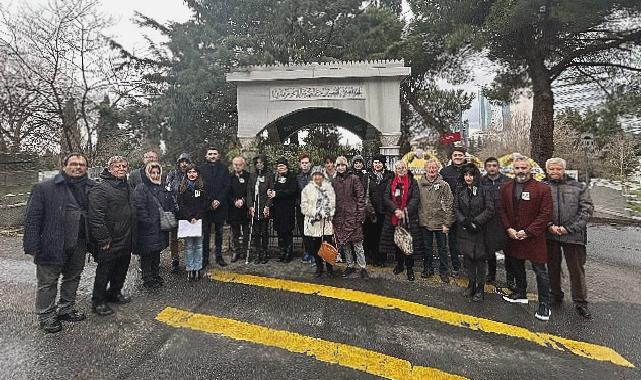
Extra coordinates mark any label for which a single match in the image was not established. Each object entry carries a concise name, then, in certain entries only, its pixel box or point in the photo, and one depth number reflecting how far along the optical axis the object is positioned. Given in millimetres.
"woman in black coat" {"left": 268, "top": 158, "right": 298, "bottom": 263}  5844
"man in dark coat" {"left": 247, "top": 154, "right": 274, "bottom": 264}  5848
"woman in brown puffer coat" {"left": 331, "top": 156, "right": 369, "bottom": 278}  5184
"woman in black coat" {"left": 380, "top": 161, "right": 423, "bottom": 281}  5141
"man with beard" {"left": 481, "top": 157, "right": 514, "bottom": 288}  4434
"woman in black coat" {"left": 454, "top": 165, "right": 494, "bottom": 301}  4426
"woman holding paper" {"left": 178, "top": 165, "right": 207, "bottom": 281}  5117
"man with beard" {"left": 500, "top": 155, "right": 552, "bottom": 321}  4102
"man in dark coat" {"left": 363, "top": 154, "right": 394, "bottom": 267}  5492
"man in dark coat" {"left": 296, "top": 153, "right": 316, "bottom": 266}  5980
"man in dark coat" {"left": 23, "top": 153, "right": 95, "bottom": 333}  3535
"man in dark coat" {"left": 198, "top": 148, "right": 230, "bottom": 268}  5648
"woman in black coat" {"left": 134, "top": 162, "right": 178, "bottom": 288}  4594
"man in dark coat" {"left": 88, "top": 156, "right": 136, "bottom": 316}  3877
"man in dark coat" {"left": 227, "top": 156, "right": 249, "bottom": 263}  5957
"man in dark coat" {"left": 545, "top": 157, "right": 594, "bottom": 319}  4137
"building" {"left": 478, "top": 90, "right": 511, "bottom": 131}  37809
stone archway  7270
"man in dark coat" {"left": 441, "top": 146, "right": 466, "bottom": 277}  5348
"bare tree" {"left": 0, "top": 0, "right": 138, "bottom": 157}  10961
